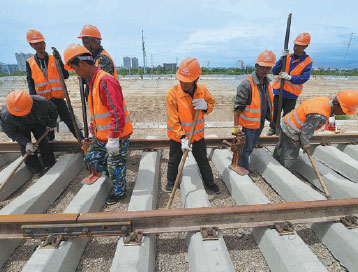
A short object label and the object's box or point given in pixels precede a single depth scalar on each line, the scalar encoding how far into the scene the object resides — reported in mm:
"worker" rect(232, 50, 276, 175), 3025
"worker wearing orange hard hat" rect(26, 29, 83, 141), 3999
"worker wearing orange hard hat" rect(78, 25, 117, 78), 3436
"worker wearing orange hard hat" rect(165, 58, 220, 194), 2566
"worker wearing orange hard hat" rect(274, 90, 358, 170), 2900
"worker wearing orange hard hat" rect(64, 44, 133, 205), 2420
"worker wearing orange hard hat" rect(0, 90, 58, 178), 3076
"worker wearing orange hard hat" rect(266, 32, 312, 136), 4270
